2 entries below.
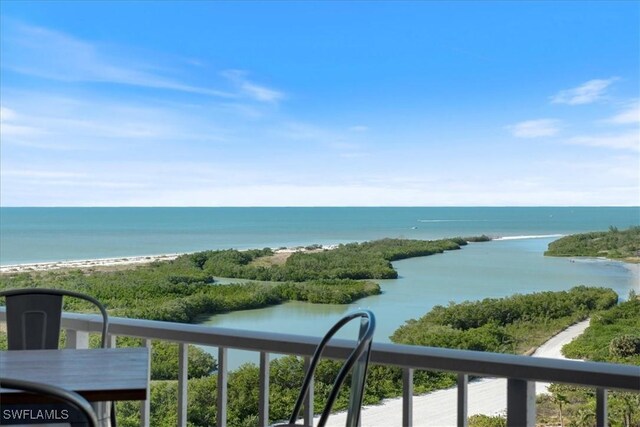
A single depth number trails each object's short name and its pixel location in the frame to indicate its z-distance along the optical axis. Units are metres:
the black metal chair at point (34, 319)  2.14
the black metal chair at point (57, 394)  1.04
